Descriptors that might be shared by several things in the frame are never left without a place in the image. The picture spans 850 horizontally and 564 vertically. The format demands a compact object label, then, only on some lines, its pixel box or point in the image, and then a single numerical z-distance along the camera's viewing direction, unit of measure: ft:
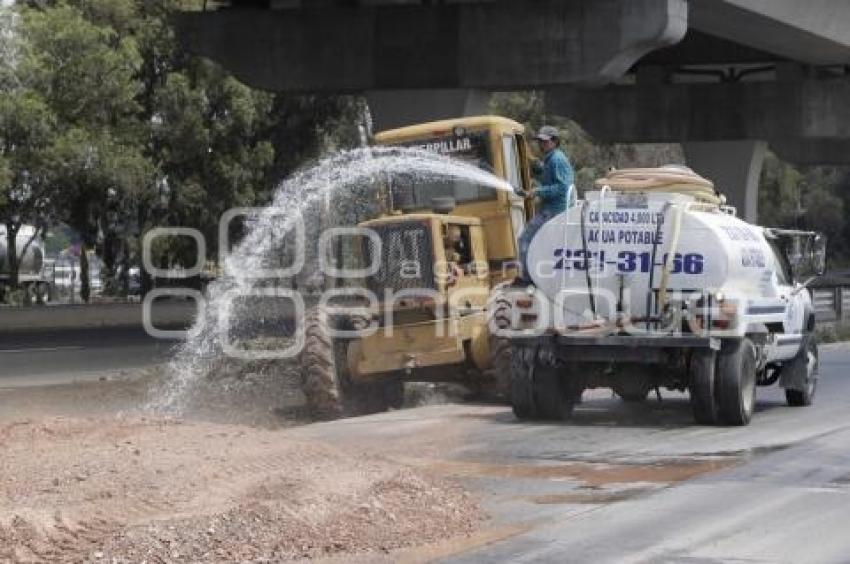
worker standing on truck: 53.67
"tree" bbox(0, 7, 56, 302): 135.95
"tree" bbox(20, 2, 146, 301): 139.44
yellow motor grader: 55.57
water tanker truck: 50.88
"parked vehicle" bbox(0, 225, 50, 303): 185.68
